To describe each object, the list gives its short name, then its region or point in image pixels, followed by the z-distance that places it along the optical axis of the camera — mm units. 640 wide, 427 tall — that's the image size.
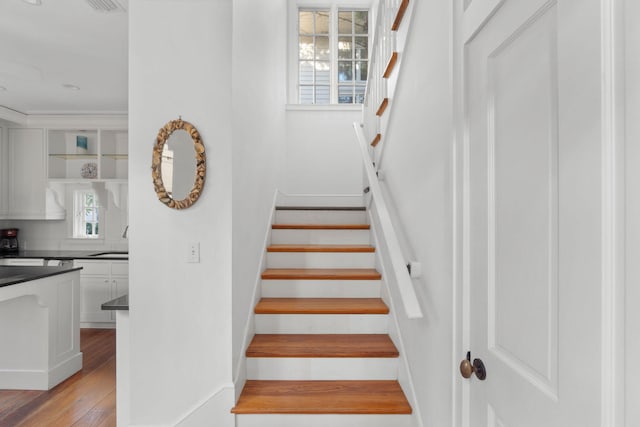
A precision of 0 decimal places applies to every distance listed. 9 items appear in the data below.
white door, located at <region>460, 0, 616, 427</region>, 637
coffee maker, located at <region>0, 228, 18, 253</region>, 4746
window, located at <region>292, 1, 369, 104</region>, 4406
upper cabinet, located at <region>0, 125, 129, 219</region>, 4754
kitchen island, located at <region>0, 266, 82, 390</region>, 2891
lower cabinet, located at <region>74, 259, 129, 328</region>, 4359
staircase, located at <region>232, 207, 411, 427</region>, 1747
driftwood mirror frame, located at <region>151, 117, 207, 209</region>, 1811
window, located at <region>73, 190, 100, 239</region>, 4969
